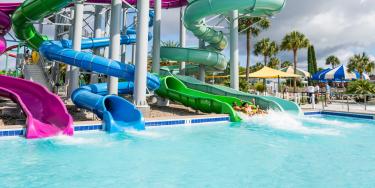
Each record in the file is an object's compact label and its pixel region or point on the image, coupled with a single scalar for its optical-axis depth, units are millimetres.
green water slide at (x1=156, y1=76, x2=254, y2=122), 11594
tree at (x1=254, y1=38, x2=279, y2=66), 47900
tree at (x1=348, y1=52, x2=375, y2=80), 41422
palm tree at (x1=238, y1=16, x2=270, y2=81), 29909
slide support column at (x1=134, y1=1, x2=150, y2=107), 11125
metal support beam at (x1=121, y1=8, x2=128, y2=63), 17061
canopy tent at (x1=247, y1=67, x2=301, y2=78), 17403
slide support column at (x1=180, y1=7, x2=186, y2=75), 20012
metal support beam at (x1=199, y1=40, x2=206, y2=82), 18941
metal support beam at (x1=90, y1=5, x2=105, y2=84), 17469
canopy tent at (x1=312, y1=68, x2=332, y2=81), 23036
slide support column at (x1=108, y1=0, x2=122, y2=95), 12055
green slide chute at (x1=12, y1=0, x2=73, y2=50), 11750
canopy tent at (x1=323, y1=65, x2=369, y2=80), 21828
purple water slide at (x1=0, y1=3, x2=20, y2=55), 12908
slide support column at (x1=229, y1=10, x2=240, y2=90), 16719
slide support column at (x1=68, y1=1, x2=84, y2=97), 13190
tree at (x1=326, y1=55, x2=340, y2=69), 78688
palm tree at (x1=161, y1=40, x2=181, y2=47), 46859
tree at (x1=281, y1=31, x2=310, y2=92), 43656
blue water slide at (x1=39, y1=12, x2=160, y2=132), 8914
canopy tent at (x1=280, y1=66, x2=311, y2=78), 37403
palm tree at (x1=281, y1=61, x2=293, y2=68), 72106
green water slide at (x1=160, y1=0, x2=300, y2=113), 12742
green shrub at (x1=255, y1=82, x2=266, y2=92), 27389
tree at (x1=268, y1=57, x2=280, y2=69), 61344
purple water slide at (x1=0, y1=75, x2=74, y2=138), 7457
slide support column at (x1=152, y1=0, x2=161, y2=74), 15094
